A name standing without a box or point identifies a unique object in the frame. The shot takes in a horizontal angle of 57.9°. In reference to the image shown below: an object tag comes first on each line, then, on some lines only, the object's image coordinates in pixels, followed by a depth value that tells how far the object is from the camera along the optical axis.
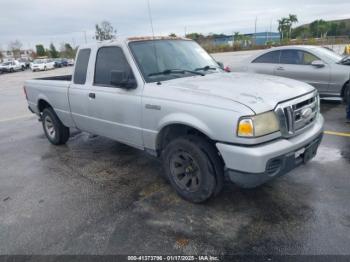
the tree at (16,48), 79.56
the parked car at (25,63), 47.66
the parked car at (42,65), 40.28
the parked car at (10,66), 43.62
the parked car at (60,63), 44.86
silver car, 7.77
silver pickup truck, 3.10
